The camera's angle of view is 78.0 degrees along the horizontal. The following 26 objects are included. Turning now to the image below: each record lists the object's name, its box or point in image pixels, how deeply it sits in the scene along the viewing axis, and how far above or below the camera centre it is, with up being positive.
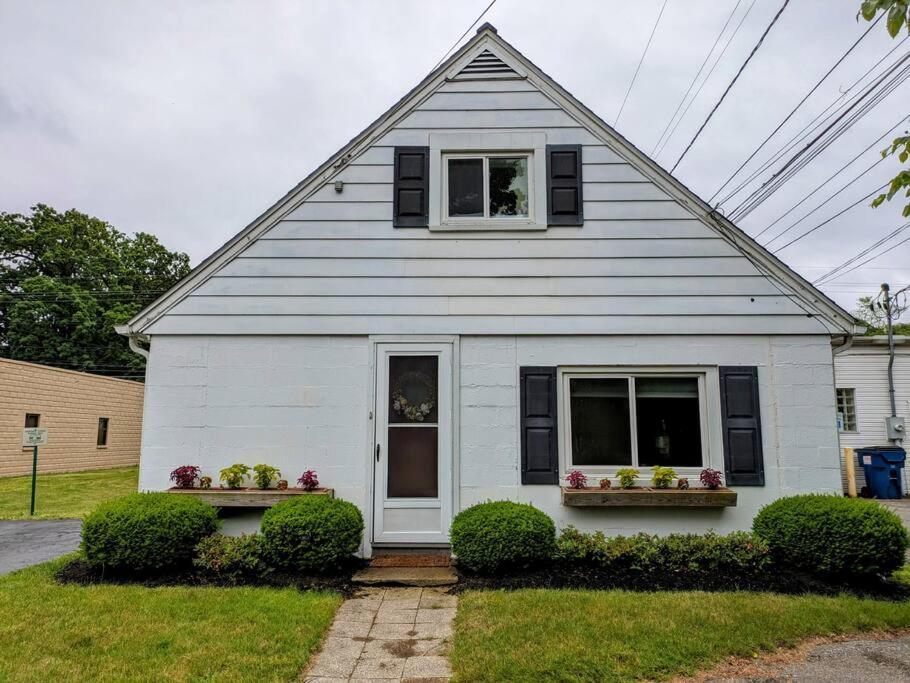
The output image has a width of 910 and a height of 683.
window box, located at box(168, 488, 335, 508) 5.80 -0.71
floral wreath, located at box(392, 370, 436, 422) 6.27 +0.28
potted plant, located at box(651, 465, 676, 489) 6.00 -0.50
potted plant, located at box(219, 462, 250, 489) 6.03 -0.51
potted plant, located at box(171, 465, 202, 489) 6.05 -0.53
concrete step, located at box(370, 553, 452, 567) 5.80 -1.36
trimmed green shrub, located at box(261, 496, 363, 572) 5.22 -1.02
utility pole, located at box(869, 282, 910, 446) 13.33 +3.10
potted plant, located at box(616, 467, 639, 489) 5.97 -0.50
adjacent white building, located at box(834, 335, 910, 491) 13.66 +1.07
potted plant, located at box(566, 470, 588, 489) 5.94 -0.53
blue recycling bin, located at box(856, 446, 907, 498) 12.75 -0.87
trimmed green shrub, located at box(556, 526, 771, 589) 5.37 -1.23
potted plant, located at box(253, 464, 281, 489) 6.05 -0.51
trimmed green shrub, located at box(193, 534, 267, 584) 5.29 -1.25
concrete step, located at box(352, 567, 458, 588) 5.29 -1.41
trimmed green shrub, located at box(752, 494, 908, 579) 5.00 -0.96
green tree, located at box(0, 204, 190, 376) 28.97 +7.34
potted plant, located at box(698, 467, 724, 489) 5.98 -0.50
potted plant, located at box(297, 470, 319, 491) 6.02 -0.56
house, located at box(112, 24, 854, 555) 6.14 +0.95
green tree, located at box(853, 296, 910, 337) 27.05 +6.50
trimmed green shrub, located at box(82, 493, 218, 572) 5.17 -0.99
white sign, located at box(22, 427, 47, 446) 10.88 -0.19
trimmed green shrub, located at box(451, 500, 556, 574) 5.21 -1.02
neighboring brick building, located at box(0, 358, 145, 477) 16.08 +0.33
